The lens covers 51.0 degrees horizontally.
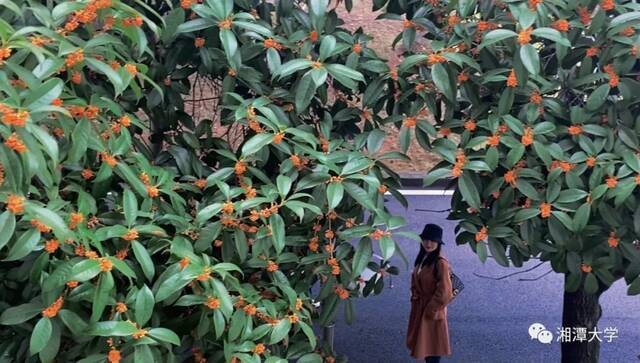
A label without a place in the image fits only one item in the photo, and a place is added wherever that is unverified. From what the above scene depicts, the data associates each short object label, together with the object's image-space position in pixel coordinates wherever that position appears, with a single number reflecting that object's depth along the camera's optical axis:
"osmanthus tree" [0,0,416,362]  1.62
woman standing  3.88
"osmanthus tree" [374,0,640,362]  2.16
